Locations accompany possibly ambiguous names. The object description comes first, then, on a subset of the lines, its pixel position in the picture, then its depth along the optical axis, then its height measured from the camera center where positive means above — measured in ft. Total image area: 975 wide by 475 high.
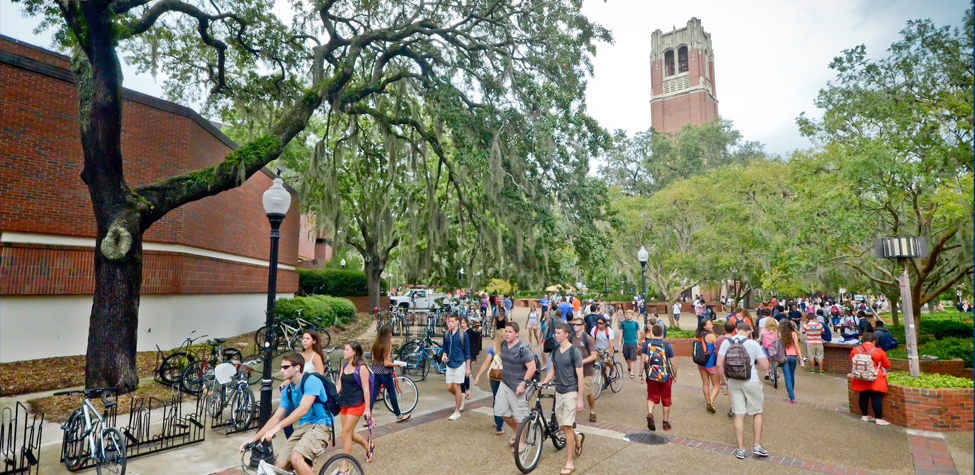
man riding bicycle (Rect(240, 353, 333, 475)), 14.94 -4.07
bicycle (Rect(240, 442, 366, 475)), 14.46 -5.22
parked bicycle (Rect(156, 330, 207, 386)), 32.81 -5.39
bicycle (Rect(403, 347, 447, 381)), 40.11 -6.10
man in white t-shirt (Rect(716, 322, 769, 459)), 21.48 -4.81
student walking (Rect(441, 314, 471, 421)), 28.37 -4.21
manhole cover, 23.85 -7.17
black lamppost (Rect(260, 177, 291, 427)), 23.03 +3.21
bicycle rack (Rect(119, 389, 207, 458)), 21.84 -7.00
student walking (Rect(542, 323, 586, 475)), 19.99 -3.76
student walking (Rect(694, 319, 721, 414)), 29.89 -4.69
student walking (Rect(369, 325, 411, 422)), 25.72 -3.76
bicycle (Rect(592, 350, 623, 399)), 33.19 -6.40
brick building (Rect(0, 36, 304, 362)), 35.32 +4.51
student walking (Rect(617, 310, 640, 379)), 37.75 -3.86
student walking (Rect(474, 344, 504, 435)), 24.90 -4.02
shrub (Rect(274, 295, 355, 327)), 57.52 -3.08
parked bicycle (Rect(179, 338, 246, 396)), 30.79 -5.33
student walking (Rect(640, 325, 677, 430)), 24.97 -4.21
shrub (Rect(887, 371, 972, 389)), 26.48 -4.93
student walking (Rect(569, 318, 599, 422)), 27.14 -3.31
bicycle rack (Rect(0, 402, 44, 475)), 18.82 -6.98
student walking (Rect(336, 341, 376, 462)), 19.26 -4.23
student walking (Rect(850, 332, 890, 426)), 27.09 -4.40
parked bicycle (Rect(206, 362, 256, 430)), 24.72 -5.95
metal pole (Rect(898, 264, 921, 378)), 28.19 -2.33
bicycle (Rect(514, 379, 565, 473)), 19.15 -5.85
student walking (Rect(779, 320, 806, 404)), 32.53 -4.17
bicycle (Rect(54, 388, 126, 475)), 18.54 -5.90
